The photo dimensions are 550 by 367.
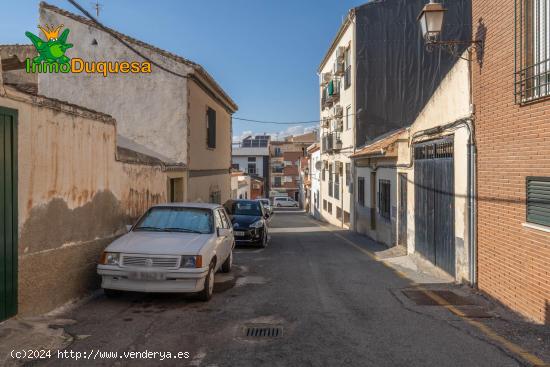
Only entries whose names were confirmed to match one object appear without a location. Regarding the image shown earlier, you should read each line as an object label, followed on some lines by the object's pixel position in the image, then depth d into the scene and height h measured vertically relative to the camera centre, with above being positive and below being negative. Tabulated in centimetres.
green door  546 -36
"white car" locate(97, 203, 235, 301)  686 -119
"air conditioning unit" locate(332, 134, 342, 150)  2857 +221
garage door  941 -52
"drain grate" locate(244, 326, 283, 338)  563 -184
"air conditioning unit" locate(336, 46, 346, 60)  2650 +713
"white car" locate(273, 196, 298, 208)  6328 -304
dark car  1505 -134
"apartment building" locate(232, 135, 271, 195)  7650 +316
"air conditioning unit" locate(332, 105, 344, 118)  2776 +408
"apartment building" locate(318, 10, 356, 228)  2533 +353
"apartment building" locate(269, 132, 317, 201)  8031 +159
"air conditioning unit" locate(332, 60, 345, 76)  2685 +632
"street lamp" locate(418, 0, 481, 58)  867 +286
